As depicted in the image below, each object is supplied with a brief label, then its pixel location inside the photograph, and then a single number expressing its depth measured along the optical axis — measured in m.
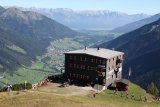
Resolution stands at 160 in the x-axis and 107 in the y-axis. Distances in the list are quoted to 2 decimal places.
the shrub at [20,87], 62.62
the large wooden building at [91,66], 67.89
